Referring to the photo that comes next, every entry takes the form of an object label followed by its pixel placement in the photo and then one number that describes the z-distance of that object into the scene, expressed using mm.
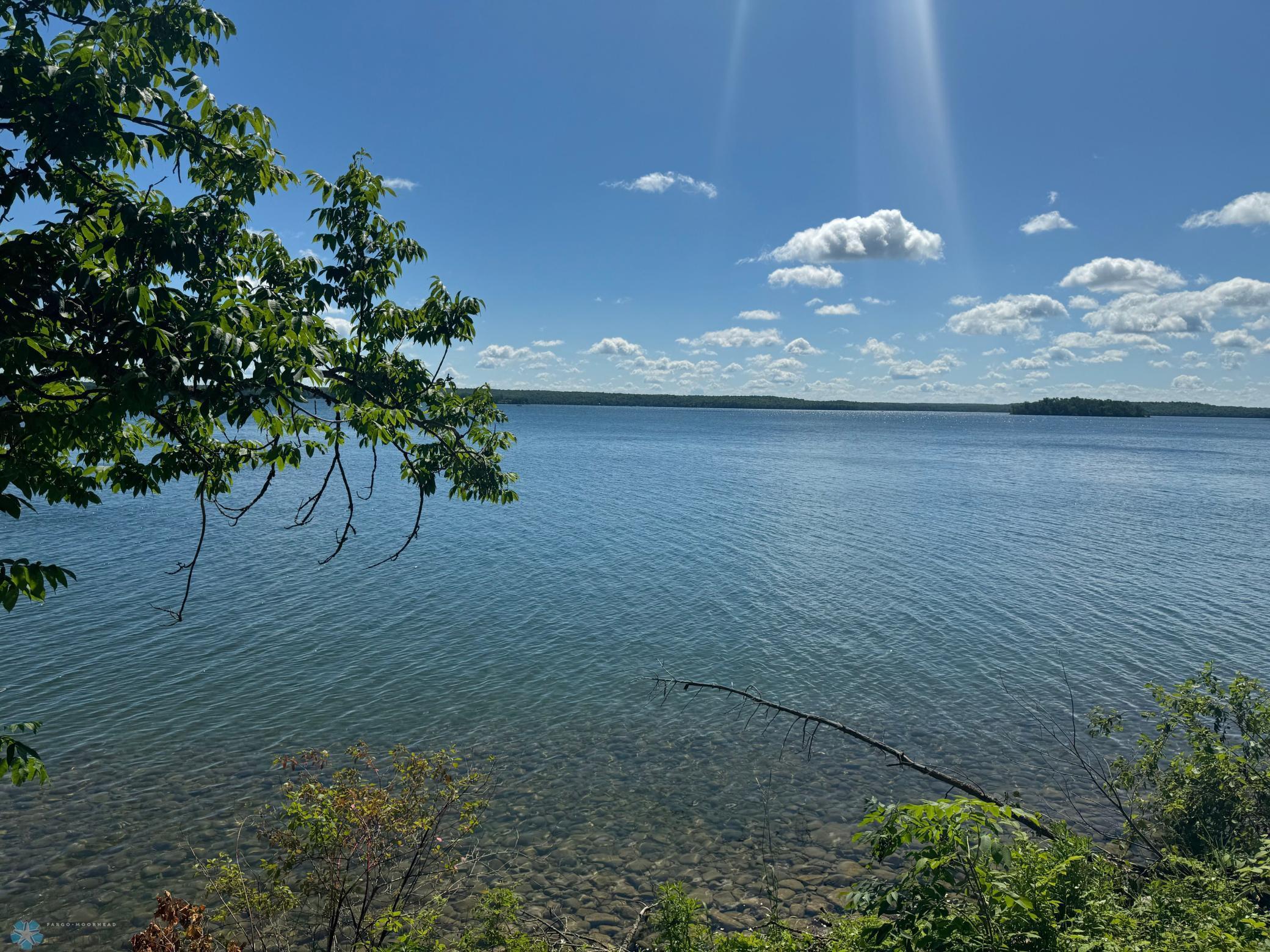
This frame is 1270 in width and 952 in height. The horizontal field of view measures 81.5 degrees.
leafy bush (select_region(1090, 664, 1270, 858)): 11523
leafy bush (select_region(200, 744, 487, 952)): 9133
